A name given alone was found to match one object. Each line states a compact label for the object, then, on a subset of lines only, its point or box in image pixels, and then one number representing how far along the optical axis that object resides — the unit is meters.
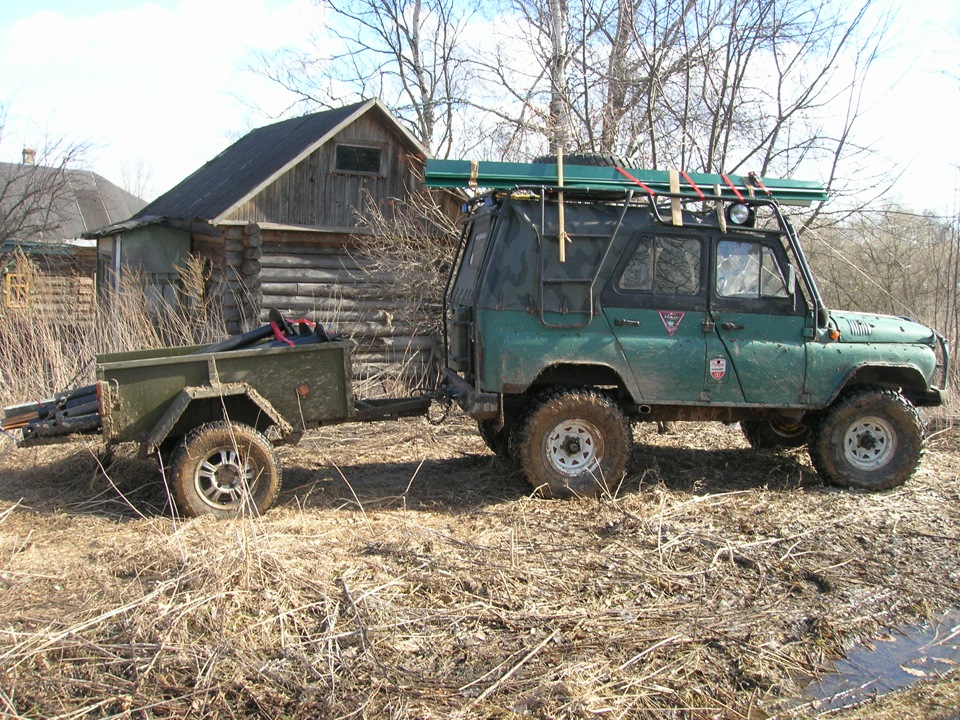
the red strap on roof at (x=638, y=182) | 6.30
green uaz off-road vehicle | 6.24
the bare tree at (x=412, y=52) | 25.09
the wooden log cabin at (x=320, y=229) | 14.20
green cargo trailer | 5.75
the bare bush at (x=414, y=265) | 11.77
